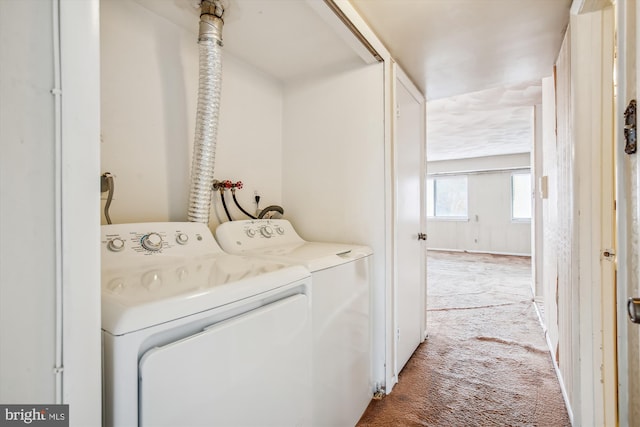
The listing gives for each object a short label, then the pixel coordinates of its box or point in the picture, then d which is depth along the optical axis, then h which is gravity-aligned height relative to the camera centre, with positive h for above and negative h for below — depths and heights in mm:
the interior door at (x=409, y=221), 1992 -64
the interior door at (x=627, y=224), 682 -30
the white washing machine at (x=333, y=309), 1214 -444
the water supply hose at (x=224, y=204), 1738 +53
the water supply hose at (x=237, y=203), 1801 +63
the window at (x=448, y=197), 7441 +405
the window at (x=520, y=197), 6629 +348
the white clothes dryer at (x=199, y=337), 600 -303
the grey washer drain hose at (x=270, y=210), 1927 +19
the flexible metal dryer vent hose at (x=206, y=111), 1373 +484
